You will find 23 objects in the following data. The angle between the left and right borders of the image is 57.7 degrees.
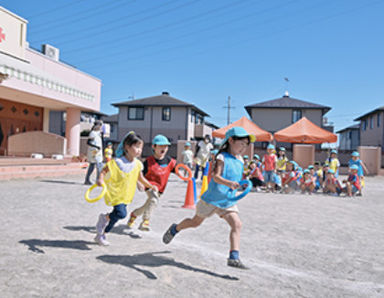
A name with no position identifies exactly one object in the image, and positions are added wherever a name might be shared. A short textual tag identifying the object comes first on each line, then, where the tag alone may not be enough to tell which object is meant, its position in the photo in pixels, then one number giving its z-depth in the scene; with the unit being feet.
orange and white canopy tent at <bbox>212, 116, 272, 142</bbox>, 60.11
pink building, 44.55
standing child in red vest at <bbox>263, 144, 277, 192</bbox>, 41.14
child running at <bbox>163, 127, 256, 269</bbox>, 11.76
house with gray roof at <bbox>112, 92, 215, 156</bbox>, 133.59
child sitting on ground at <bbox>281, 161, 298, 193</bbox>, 41.75
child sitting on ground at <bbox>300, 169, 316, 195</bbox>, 42.32
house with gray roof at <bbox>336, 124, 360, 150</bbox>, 168.38
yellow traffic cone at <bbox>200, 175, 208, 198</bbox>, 30.21
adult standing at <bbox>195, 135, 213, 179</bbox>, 40.34
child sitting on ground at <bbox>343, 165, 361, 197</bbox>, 39.93
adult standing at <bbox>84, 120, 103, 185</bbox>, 33.83
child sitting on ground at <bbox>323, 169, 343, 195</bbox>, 41.14
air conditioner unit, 75.36
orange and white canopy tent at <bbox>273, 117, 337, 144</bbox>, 57.16
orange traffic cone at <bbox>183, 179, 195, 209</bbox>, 25.49
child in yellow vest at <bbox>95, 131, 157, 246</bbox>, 13.83
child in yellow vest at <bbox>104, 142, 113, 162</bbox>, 43.97
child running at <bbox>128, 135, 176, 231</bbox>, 17.01
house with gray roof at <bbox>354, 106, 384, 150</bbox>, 111.45
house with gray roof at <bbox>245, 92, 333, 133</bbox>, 121.08
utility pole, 202.65
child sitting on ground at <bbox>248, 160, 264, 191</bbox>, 40.70
